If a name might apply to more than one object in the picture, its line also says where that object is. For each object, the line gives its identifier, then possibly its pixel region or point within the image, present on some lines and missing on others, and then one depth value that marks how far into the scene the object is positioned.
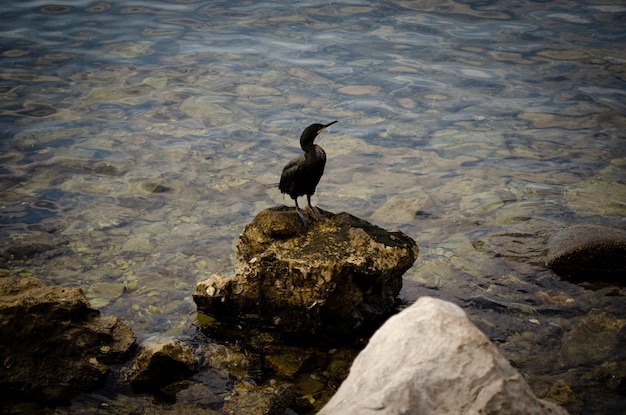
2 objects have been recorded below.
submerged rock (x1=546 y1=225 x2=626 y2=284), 13.30
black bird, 12.41
